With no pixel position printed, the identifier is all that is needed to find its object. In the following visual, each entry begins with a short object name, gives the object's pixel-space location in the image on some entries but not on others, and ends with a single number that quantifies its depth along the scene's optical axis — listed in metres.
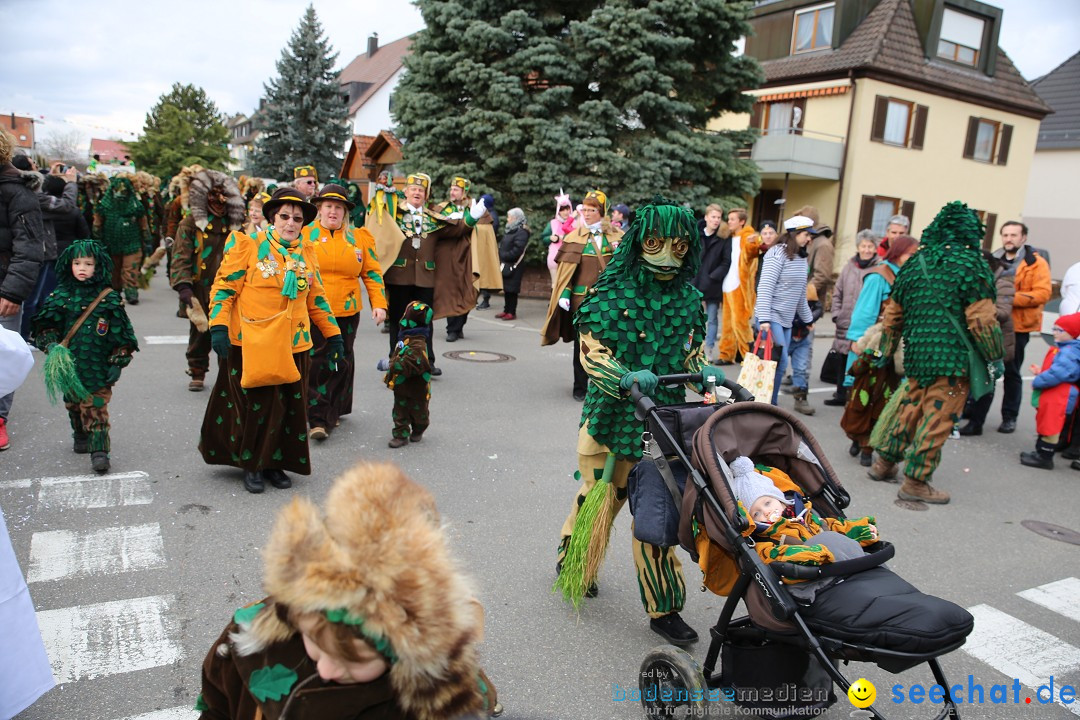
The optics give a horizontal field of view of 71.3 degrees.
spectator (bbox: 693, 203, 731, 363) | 10.13
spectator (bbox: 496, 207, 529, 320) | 13.13
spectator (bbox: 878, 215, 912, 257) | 8.35
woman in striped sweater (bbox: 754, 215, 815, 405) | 7.82
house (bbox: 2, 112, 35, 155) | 48.59
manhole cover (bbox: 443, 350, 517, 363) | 9.92
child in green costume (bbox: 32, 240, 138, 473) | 5.10
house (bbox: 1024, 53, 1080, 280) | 30.14
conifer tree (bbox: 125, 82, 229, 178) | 37.84
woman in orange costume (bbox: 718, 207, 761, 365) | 9.99
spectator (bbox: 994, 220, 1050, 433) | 7.67
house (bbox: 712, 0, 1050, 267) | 22.69
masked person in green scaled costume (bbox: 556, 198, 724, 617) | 3.60
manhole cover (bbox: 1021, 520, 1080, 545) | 5.47
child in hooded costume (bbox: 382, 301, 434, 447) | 6.18
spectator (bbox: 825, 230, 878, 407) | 8.62
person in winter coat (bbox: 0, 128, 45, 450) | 5.01
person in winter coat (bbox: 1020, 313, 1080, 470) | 6.98
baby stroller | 2.31
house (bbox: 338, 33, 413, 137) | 45.16
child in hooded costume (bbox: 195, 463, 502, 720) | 1.41
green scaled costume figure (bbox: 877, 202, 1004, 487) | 5.58
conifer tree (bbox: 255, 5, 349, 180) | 34.32
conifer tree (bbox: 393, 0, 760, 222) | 14.34
